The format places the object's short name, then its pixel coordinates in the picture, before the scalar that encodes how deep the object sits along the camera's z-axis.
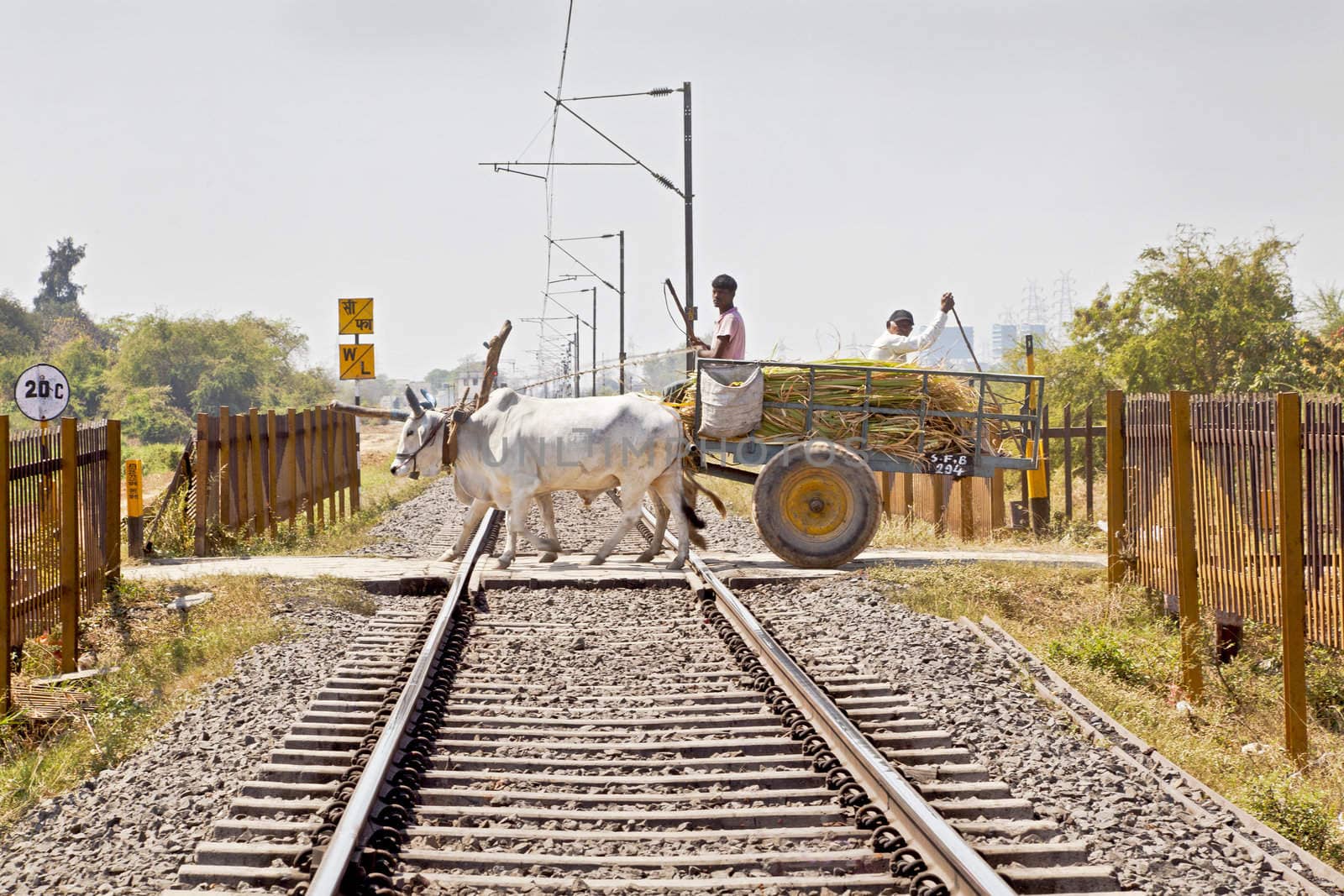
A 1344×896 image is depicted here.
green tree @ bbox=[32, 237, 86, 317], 104.94
